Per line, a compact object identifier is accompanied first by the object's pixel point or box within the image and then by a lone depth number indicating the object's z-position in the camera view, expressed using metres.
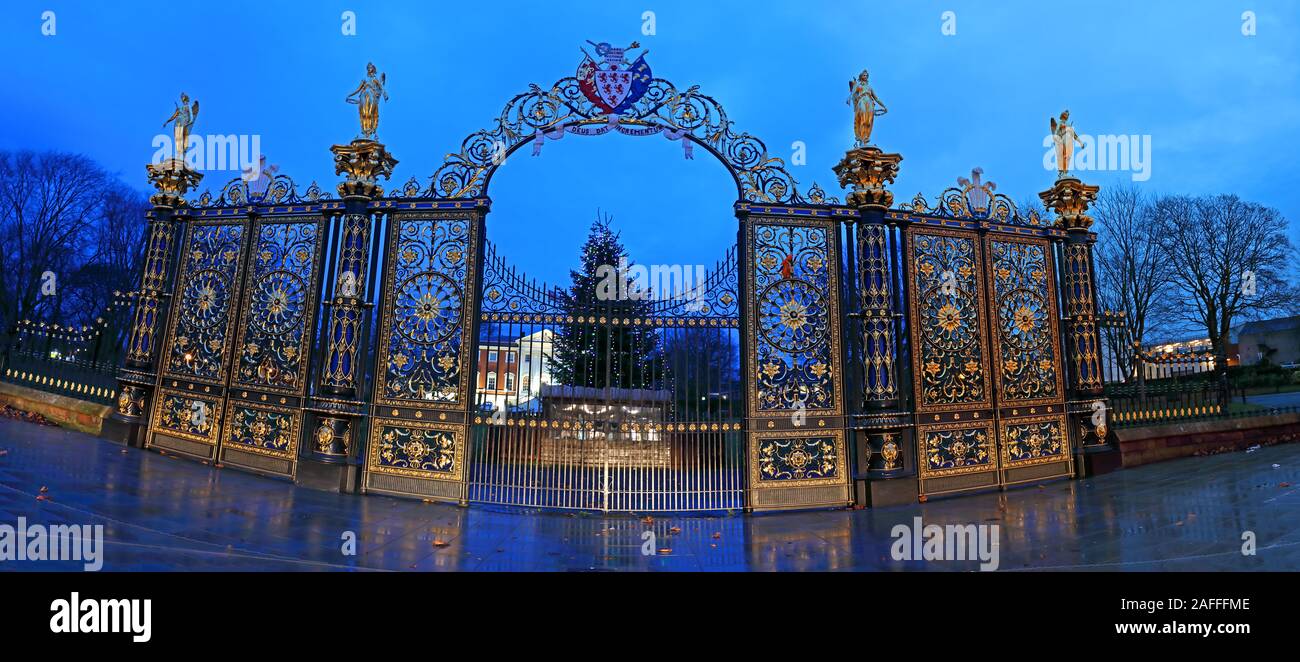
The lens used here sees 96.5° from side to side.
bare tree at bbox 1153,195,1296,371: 20.34
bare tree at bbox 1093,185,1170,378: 21.22
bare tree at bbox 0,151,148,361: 21.08
